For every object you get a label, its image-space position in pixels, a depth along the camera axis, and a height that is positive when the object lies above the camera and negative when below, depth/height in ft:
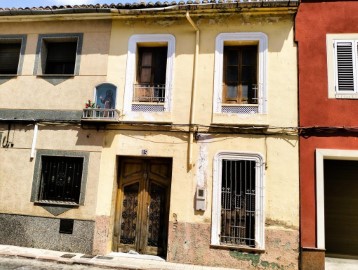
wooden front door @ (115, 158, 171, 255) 26.63 -0.85
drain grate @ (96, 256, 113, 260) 25.03 -4.92
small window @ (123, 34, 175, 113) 27.35 +10.76
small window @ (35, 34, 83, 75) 29.63 +12.88
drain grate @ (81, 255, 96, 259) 25.16 -4.93
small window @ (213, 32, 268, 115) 26.05 +10.62
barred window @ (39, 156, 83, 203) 27.68 +1.16
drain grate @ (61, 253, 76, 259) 24.95 -4.95
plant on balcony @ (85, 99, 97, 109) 27.63 +7.54
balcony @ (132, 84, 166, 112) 27.27 +8.49
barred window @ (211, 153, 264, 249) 24.59 +0.02
